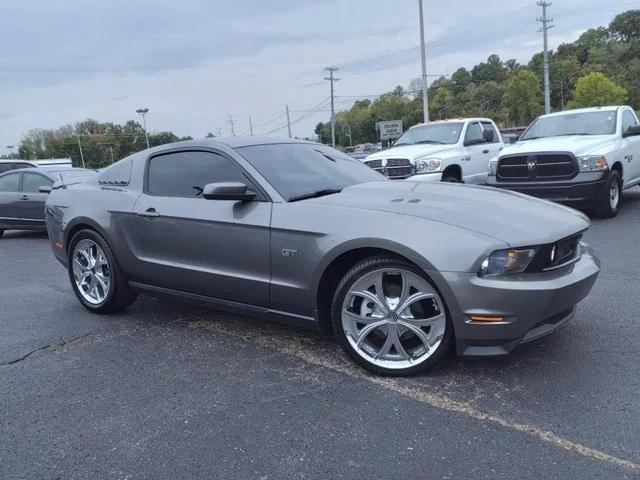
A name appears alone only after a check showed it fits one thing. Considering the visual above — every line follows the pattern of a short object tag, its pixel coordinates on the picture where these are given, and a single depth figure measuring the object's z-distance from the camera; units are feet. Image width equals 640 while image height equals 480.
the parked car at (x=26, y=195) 34.86
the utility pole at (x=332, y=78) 214.77
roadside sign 109.19
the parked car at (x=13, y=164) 54.60
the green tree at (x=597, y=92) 212.02
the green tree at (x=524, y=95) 226.99
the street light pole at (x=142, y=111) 221.87
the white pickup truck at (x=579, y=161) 27.43
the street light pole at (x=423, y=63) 96.89
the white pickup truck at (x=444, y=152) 31.71
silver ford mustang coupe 10.21
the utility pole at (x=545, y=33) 138.92
